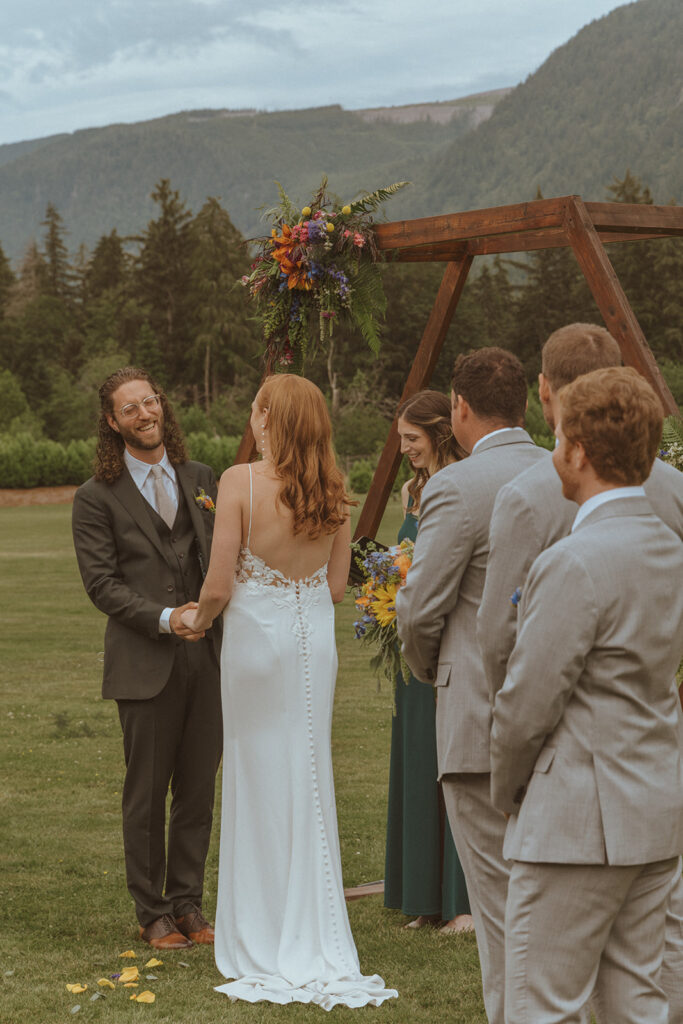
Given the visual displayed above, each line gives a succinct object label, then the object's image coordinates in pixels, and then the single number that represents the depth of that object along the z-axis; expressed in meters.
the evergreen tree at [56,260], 91.00
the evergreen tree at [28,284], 87.06
